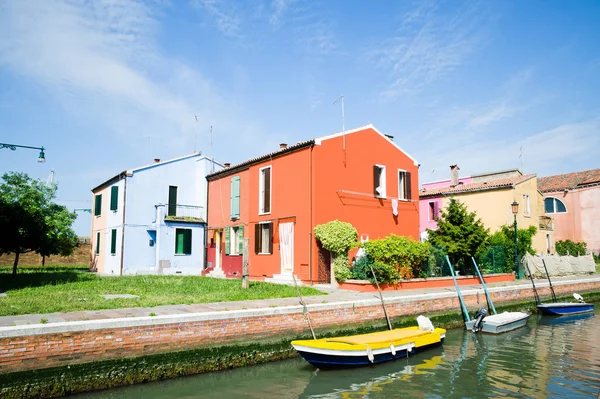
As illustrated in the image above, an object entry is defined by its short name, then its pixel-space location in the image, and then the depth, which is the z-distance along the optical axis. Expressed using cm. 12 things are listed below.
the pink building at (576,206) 3394
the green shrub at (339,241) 1648
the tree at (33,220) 1755
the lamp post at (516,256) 2159
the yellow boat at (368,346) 952
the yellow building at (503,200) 2773
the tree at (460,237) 2016
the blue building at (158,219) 2427
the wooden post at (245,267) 1525
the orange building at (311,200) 1806
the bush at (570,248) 3158
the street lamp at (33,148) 1612
